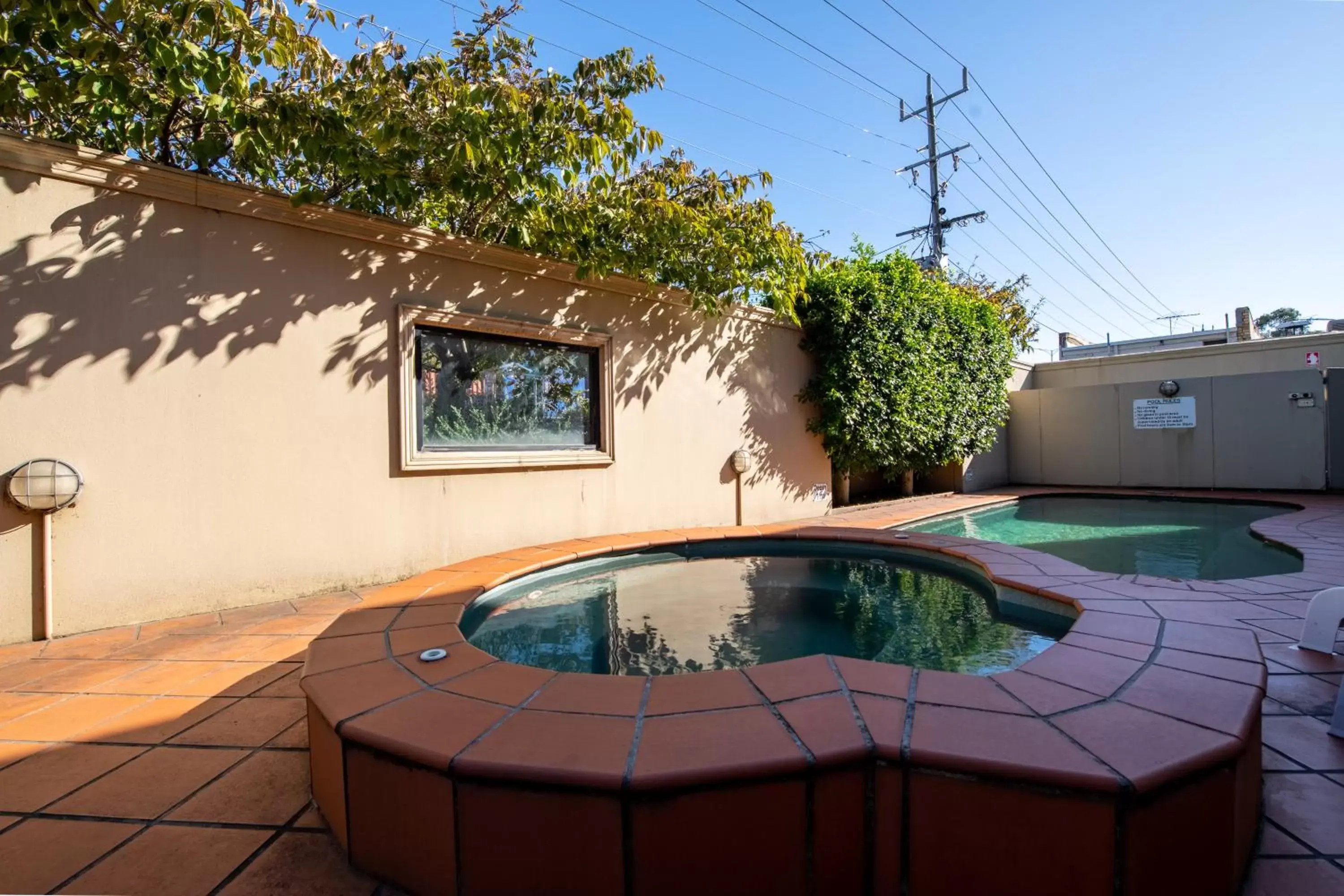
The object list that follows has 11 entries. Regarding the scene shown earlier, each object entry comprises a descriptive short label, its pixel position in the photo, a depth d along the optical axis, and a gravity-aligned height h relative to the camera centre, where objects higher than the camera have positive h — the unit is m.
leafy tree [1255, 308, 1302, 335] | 47.81 +9.70
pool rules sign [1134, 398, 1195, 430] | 9.03 +0.35
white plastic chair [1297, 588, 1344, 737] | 2.33 -0.77
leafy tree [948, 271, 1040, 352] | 15.47 +3.83
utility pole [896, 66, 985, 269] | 16.84 +6.65
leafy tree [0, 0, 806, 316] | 3.02 +2.10
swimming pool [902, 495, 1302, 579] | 4.27 -0.95
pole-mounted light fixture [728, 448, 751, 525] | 6.02 -0.15
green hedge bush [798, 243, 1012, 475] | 6.97 +1.01
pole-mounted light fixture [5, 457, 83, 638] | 2.82 -0.13
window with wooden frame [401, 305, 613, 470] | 4.21 +0.47
